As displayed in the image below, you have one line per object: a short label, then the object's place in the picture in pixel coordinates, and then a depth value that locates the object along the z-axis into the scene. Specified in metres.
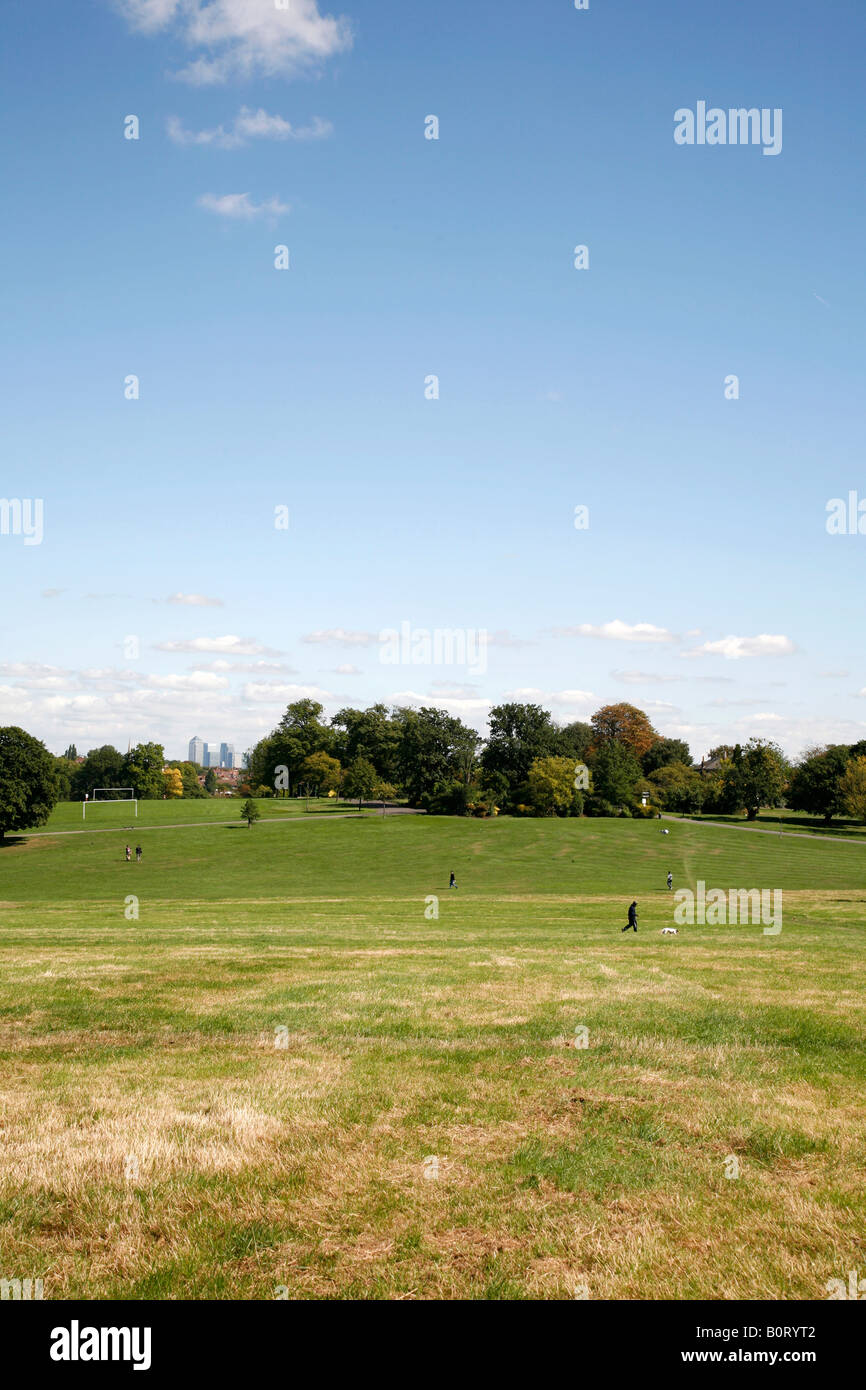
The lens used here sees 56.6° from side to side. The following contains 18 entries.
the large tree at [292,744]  165.00
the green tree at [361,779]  128.75
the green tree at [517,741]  144.75
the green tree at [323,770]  160.38
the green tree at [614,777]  130.50
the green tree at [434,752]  143.25
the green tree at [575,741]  147.25
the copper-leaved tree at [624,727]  180.38
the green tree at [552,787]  128.75
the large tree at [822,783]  126.62
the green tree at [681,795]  140.62
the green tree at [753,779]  133.50
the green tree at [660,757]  170.50
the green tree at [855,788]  101.12
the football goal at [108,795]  173.38
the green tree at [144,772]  172.12
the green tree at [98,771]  188.98
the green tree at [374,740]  158.12
